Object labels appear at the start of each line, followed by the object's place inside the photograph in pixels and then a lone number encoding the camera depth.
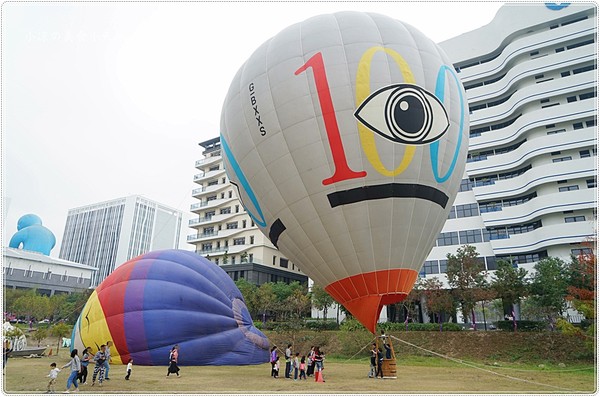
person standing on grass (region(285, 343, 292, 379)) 13.20
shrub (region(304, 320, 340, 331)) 30.72
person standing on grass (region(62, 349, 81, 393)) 10.25
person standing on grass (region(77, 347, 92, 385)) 11.14
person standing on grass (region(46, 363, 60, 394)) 9.88
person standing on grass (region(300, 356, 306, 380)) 13.05
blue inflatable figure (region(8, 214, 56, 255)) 71.25
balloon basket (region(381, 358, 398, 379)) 11.84
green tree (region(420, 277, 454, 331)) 27.16
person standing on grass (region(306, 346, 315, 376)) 13.61
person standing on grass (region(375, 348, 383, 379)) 12.12
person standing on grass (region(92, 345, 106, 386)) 11.27
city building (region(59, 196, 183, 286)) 114.00
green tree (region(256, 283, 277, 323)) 36.22
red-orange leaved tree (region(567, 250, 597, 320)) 18.50
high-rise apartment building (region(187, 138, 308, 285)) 50.62
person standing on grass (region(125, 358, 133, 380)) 11.92
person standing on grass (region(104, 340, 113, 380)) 11.80
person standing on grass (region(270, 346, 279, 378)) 13.35
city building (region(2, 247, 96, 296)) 63.00
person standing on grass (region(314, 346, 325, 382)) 12.47
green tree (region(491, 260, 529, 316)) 25.44
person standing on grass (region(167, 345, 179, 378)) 12.46
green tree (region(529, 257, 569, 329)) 24.73
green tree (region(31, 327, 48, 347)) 24.23
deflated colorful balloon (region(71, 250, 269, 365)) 15.14
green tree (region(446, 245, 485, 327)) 26.39
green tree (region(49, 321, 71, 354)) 21.65
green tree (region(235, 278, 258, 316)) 37.03
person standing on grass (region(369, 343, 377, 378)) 12.41
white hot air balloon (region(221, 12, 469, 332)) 10.20
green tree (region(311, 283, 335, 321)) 34.06
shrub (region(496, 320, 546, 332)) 25.31
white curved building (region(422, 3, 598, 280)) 37.81
